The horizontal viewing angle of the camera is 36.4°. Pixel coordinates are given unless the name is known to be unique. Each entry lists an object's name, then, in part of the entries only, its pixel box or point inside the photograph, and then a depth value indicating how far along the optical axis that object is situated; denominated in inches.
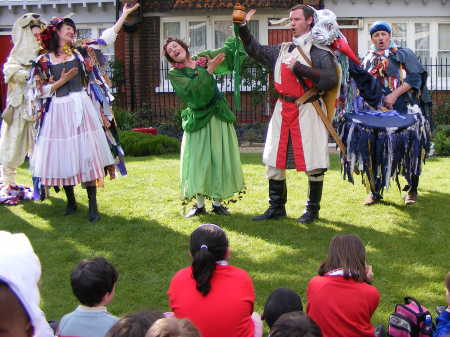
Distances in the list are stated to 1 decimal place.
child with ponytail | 143.3
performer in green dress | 271.0
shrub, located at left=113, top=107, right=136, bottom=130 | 605.1
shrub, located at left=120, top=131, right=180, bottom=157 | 490.0
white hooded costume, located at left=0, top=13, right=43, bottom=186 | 314.8
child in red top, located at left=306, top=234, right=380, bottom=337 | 145.5
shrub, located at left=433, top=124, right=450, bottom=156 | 461.1
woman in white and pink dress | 273.7
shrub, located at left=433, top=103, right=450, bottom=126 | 578.9
